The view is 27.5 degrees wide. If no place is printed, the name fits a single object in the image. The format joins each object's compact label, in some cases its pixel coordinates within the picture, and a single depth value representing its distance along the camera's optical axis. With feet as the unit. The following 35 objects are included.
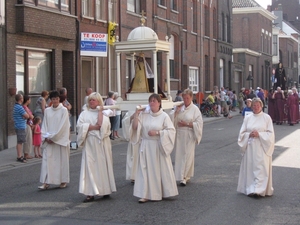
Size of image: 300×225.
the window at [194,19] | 133.62
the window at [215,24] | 149.48
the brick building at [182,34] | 96.02
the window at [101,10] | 86.28
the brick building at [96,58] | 80.23
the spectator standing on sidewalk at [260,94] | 113.58
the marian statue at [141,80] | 43.45
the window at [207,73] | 142.72
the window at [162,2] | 112.75
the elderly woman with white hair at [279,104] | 96.58
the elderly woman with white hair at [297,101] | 96.56
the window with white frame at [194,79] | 131.13
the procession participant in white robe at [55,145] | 37.65
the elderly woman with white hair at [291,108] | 94.84
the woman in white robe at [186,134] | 38.17
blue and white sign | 72.79
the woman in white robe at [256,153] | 34.14
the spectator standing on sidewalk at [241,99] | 136.40
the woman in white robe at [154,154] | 32.81
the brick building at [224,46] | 150.30
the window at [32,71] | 67.09
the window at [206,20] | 143.00
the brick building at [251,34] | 198.42
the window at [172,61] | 120.06
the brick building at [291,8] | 332.80
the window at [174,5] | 120.92
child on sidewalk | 53.78
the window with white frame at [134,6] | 96.84
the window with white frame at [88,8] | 82.40
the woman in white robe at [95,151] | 33.17
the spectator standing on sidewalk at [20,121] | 51.01
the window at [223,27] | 158.24
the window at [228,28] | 162.61
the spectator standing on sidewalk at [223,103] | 120.68
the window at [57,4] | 68.86
